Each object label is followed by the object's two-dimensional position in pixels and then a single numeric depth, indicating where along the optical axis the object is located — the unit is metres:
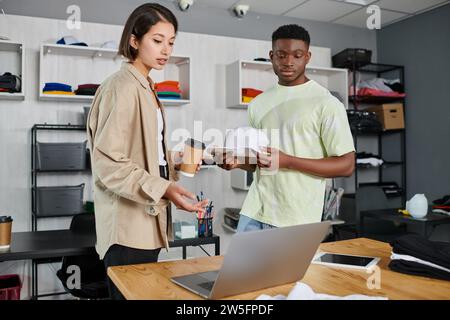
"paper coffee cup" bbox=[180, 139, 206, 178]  1.32
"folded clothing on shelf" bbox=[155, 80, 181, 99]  3.58
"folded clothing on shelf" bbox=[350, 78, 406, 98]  4.47
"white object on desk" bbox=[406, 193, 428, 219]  3.23
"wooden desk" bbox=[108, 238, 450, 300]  0.98
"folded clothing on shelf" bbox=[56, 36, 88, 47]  3.34
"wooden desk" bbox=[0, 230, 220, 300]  2.20
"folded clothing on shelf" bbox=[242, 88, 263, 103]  3.93
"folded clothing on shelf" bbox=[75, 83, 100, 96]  3.33
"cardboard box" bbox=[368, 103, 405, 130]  4.54
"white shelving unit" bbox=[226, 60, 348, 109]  3.91
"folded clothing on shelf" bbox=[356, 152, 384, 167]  4.42
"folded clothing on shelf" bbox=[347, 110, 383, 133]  4.35
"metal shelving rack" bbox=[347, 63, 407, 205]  4.55
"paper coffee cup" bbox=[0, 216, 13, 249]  2.25
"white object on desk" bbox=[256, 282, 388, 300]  0.88
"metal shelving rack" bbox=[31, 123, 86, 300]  3.25
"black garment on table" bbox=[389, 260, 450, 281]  1.10
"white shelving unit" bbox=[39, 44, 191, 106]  3.35
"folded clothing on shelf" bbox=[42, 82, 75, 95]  3.27
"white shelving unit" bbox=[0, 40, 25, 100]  3.26
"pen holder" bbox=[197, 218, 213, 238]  2.74
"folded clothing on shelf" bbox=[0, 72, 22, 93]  3.16
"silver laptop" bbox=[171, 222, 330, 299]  0.88
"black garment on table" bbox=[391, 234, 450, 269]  1.13
